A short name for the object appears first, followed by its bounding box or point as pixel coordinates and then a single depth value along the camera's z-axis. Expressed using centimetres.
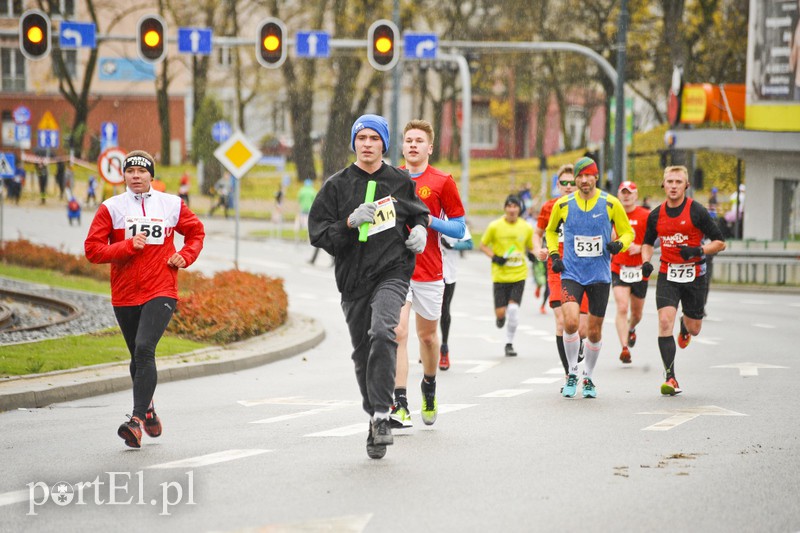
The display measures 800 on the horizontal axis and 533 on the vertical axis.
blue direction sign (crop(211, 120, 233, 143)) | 5425
